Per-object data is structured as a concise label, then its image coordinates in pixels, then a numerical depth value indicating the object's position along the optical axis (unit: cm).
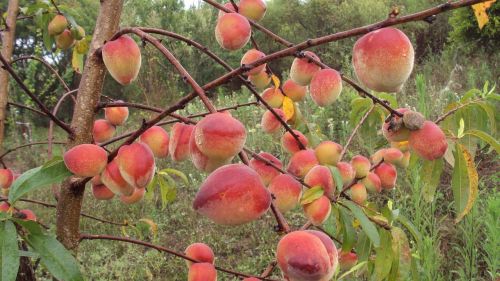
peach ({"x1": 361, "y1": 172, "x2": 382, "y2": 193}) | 98
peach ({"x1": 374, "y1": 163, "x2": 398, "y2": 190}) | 100
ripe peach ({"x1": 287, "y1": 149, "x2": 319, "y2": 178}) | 80
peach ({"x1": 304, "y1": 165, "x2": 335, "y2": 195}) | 71
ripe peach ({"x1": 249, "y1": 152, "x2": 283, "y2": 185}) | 75
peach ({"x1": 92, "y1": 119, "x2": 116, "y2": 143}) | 87
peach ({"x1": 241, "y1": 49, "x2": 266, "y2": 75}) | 81
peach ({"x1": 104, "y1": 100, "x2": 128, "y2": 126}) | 89
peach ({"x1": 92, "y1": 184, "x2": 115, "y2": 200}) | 82
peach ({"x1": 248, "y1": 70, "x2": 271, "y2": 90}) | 87
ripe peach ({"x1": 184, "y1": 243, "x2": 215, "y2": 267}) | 71
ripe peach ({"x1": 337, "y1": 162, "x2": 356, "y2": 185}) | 87
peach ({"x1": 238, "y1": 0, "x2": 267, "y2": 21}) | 85
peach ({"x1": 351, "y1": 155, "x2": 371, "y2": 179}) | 96
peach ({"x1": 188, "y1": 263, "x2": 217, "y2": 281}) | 68
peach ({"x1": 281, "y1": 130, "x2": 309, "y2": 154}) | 87
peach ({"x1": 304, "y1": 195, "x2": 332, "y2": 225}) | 68
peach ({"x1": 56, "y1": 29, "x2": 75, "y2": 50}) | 122
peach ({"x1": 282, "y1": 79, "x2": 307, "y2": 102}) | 93
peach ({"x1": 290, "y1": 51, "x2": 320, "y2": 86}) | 78
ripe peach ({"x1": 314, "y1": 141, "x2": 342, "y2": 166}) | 83
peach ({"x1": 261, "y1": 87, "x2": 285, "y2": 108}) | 91
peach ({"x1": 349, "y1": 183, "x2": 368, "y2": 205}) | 94
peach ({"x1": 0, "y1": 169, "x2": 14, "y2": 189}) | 104
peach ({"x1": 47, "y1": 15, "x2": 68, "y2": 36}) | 116
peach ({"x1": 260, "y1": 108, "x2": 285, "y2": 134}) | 92
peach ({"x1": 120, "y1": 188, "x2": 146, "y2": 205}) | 85
